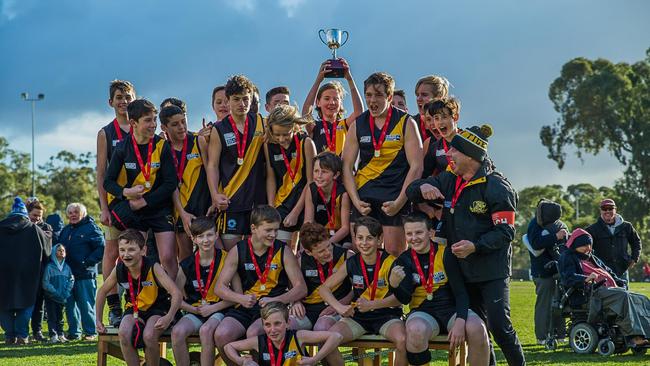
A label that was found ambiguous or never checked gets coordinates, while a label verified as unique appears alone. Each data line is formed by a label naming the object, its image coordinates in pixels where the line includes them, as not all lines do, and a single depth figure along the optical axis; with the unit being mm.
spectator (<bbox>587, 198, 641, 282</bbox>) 12672
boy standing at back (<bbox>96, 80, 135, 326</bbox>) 8344
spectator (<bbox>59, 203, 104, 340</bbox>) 13125
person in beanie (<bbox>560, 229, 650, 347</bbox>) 10734
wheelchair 10961
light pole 59934
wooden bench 7043
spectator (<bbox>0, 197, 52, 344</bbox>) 12570
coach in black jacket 6785
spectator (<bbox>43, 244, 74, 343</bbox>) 12734
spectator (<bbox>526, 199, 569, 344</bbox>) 12141
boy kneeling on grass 7055
